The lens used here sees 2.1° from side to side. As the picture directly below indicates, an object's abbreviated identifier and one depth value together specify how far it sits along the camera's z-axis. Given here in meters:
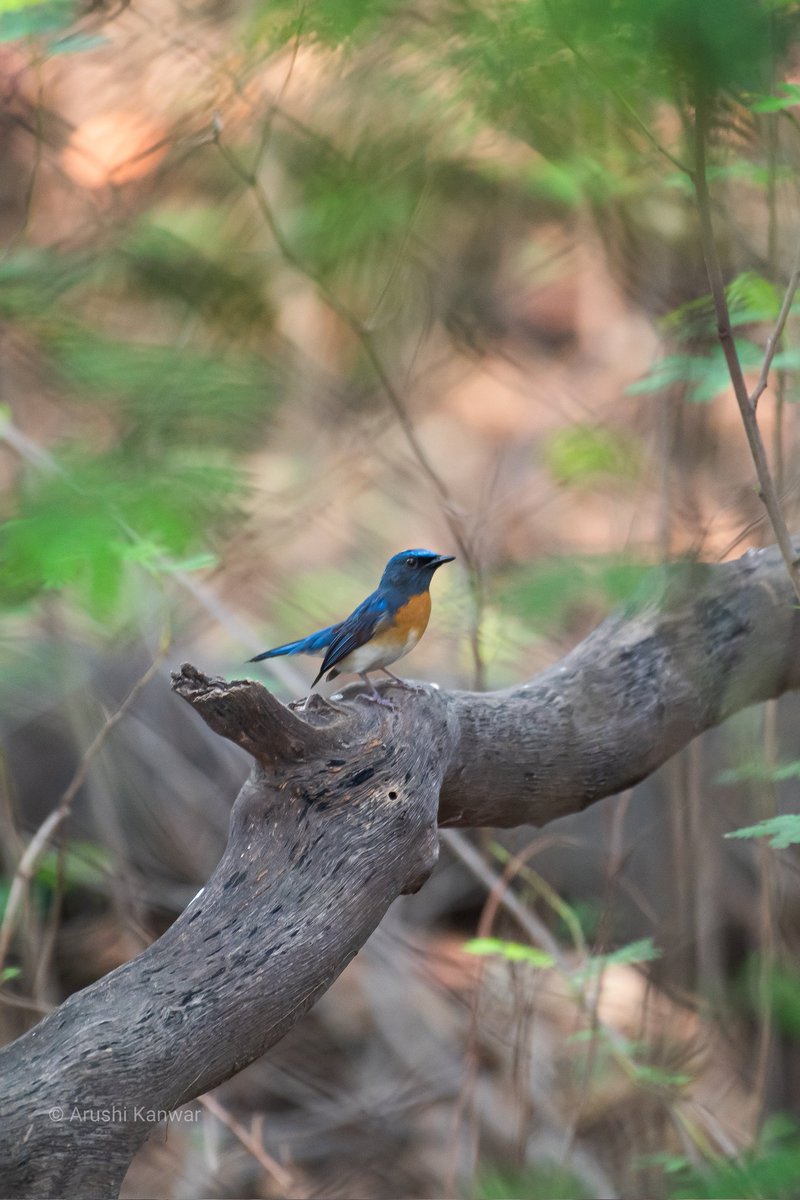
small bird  11.89
